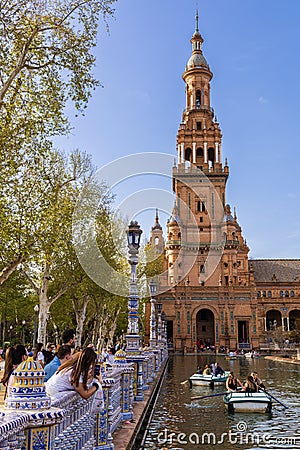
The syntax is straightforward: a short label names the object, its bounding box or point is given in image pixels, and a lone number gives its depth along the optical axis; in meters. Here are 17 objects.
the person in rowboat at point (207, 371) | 23.88
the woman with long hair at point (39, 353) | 11.79
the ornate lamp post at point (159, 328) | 38.58
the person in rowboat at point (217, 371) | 24.10
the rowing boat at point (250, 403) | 14.77
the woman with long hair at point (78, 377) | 5.56
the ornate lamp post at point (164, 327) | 49.04
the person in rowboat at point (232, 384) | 17.36
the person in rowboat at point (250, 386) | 15.94
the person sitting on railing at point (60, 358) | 8.20
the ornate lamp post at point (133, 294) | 14.23
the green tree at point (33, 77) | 13.56
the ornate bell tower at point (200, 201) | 69.50
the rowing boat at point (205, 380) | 22.38
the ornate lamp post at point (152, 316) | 27.14
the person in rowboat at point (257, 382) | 17.44
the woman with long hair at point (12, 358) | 7.97
